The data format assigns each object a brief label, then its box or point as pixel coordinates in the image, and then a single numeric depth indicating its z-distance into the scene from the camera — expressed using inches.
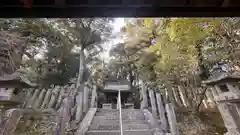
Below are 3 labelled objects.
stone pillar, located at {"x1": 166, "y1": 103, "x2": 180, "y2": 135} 90.7
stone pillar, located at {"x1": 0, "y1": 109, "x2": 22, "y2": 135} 83.7
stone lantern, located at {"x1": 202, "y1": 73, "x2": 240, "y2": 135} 88.2
